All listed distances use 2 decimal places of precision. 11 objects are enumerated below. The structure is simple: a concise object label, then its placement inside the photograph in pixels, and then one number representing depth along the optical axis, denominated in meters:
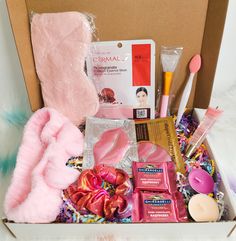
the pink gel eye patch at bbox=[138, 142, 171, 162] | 0.64
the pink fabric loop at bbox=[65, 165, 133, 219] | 0.53
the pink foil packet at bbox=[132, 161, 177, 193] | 0.57
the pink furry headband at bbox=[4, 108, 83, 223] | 0.51
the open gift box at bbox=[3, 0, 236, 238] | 0.61
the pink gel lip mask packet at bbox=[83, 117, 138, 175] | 0.63
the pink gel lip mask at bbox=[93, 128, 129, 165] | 0.63
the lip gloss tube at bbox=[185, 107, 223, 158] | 0.65
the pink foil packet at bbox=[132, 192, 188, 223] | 0.52
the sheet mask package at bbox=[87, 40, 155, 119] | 0.66
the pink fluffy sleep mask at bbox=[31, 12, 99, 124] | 0.62
